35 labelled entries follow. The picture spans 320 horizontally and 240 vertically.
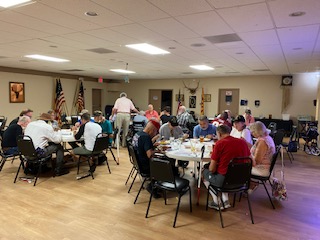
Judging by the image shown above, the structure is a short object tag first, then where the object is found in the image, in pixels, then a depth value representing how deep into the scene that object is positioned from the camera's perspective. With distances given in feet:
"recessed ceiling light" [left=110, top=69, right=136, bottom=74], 30.20
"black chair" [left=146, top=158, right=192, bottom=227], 9.19
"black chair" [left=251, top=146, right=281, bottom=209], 10.85
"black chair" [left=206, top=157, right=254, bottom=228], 9.11
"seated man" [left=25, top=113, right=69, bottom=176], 14.05
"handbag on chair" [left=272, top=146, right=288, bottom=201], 11.57
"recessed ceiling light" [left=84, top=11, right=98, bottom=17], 9.74
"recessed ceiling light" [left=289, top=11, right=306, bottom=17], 9.32
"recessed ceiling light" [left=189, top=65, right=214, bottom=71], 25.45
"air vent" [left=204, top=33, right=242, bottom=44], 13.01
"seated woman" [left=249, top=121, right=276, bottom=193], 10.97
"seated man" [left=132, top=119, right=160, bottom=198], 11.29
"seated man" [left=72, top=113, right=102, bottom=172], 14.71
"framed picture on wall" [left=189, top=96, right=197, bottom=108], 39.58
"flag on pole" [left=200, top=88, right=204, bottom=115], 38.58
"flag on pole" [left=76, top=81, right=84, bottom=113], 38.42
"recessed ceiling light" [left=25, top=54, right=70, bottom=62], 21.24
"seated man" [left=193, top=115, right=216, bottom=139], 15.38
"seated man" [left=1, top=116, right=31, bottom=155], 14.85
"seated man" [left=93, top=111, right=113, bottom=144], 18.01
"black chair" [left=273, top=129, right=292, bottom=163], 17.45
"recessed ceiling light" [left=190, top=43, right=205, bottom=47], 15.11
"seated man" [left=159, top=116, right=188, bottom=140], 15.33
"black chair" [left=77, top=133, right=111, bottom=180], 14.56
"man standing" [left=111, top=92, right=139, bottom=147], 24.08
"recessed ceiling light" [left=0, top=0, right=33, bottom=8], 8.88
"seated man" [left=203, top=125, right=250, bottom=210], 9.40
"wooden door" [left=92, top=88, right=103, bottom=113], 43.44
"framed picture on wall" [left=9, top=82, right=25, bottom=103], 30.15
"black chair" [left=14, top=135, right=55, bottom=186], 13.12
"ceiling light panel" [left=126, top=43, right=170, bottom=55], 15.75
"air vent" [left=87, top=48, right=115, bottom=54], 17.34
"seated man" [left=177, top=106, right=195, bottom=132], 20.42
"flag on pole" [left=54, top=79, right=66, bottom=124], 35.09
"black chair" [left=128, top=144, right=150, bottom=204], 11.30
